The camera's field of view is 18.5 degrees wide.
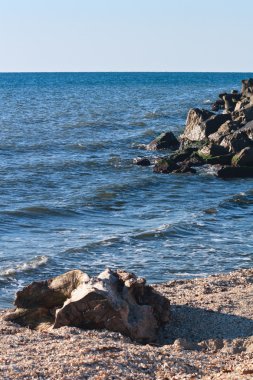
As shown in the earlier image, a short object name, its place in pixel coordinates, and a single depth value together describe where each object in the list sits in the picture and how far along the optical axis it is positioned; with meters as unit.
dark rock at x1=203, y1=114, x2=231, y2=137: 40.00
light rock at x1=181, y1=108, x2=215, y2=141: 40.12
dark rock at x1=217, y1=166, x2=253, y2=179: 31.12
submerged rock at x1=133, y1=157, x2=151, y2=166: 34.72
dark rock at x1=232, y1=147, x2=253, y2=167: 31.70
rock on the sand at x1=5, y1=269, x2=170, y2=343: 11.03
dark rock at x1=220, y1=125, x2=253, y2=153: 33.50
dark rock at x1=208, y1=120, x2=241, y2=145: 36.66
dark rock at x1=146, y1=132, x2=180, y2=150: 40.09
